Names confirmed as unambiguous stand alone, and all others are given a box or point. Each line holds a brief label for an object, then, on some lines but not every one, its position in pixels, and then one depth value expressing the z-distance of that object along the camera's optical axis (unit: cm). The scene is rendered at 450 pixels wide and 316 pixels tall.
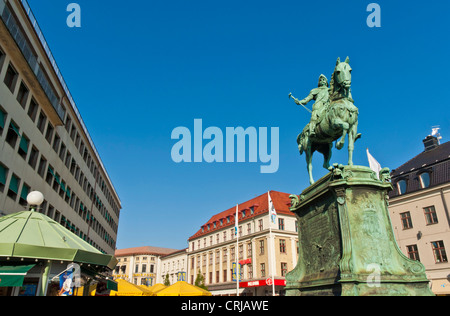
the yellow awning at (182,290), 2220
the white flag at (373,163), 2640
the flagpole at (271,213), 3182
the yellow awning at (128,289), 2355
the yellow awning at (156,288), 2994
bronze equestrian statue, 1004
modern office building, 1923
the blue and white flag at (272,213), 3228
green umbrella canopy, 715
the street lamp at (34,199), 963
